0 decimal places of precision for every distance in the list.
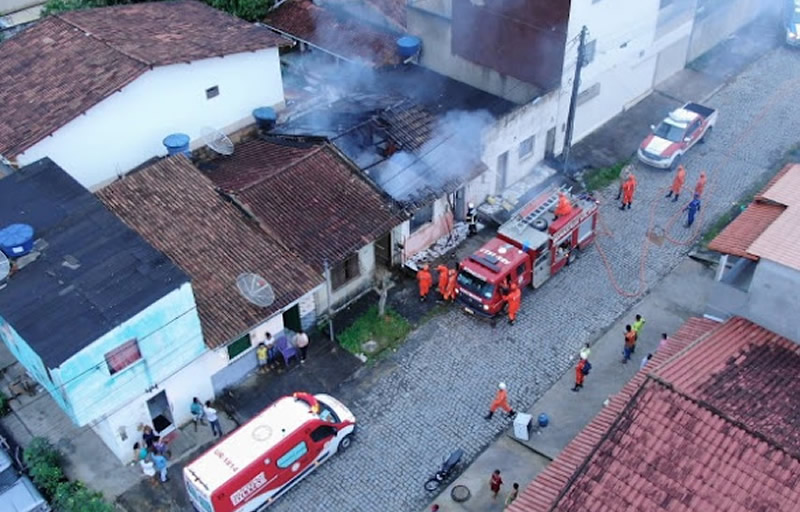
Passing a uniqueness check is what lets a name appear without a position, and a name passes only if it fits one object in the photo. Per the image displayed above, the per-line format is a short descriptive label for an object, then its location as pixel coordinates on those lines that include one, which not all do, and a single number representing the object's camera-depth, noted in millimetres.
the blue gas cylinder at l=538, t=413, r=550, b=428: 22309
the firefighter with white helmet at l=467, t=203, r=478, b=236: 28906
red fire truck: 25062
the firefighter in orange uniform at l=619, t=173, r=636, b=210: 29344
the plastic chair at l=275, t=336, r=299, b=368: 24125
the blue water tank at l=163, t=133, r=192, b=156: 26828
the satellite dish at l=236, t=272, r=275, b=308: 22491
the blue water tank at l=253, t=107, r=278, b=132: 29422
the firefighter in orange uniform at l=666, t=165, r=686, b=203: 29641
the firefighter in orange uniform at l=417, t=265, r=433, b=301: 25875
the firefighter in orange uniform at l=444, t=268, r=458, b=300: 25797
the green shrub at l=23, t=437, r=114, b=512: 20453
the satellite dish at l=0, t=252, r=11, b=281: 19719
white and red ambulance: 19641
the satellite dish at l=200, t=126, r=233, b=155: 27405
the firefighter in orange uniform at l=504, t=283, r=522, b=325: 24953
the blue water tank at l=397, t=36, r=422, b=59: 32566
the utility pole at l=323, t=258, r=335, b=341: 24844
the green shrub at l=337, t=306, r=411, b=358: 25125
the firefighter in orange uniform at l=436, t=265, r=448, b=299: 25922
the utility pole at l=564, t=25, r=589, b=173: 28502
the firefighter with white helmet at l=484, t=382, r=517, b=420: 22156
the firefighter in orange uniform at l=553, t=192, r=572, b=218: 26156
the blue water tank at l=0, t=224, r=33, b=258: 20062
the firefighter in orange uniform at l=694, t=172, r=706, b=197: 28817
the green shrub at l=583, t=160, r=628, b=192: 31188
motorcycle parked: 21078
